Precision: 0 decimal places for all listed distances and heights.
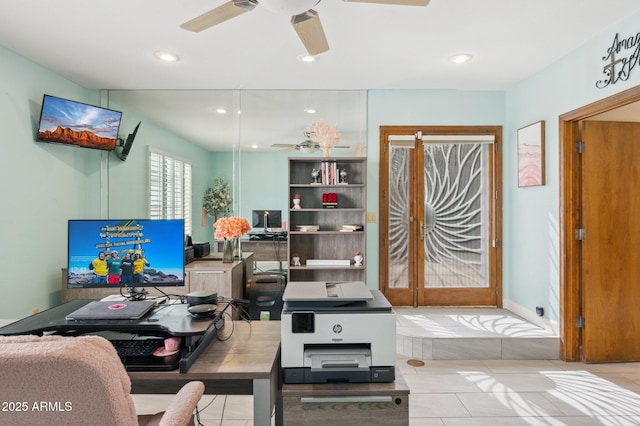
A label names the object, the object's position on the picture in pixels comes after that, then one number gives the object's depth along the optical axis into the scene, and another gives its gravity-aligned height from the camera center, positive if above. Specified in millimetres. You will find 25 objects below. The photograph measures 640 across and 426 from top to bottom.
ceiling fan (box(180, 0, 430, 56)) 1773 +1073
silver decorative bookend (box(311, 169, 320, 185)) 4074 +455
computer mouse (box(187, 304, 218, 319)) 1529 -381
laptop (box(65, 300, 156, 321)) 1472 -377
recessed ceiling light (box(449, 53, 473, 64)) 3205 +1372
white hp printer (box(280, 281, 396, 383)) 1487 -497
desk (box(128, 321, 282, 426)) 1340 -551
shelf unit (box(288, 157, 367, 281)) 4234 -33
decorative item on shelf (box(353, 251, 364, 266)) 4109 -457
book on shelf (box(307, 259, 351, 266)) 4094 -491
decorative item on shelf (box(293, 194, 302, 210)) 4106 +164
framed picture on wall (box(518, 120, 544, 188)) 3490 +604
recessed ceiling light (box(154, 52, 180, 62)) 3196 +1386
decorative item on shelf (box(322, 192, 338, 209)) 4129 +187
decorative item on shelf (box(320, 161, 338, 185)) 4082 +466
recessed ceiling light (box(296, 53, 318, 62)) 3244 +1391
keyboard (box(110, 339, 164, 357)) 1390 -483
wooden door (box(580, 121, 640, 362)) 3170 -209
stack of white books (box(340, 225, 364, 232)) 4066 -118
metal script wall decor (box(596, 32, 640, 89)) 2506 +1088
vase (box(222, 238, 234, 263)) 3910 -372
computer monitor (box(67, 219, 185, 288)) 1739 -168
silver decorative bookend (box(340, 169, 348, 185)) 4113 +439
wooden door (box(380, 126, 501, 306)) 4203 +24
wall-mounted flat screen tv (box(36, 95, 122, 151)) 3352 +884
